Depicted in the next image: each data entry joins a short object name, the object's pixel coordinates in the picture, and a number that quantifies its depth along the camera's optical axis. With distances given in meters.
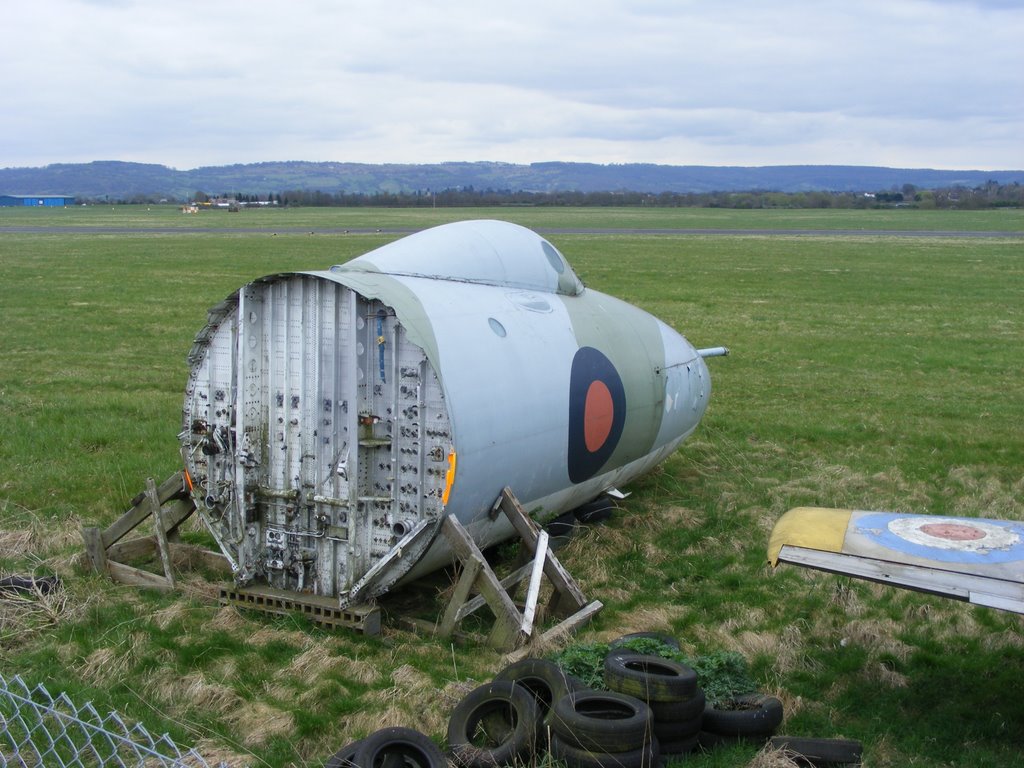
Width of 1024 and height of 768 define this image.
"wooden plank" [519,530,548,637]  9.12
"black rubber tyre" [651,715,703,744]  6.99
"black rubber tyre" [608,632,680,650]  8.31
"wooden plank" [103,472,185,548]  10.74
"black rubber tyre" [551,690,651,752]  6.52
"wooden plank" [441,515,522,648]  9.12
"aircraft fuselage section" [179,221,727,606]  9.27
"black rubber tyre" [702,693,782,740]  7.24
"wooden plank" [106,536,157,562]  10.88
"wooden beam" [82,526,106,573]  10.60
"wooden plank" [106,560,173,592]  10.45
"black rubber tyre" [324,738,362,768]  6.61
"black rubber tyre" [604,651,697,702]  6.97
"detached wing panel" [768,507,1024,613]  7.50
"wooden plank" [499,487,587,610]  9.85
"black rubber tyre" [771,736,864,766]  6.99
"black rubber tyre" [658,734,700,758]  6.97
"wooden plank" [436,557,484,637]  9.20
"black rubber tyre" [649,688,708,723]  6.98
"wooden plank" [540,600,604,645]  9.27
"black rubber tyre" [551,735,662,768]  6.45
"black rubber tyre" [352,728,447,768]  6.61
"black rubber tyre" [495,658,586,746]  7.25
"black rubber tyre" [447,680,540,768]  6.86
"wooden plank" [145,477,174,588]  10.38
